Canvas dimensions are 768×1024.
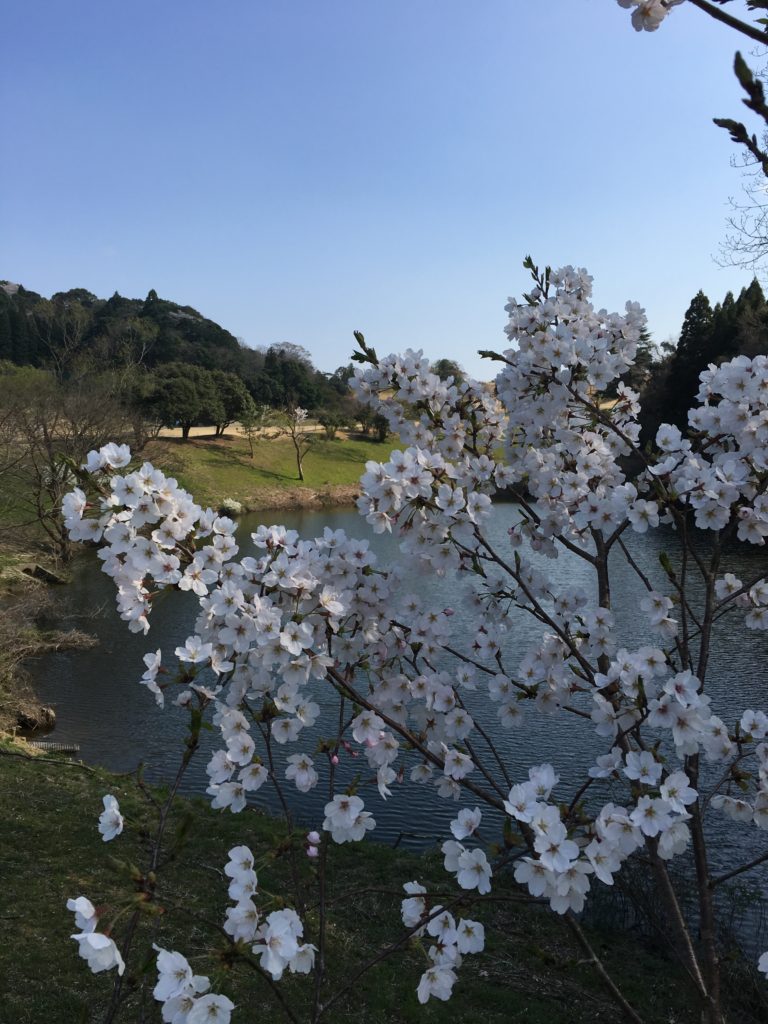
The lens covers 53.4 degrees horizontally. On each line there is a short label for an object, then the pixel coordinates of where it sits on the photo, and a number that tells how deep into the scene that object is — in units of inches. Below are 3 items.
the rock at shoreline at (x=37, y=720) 465.1
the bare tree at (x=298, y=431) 1780.3
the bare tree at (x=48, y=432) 839.7
